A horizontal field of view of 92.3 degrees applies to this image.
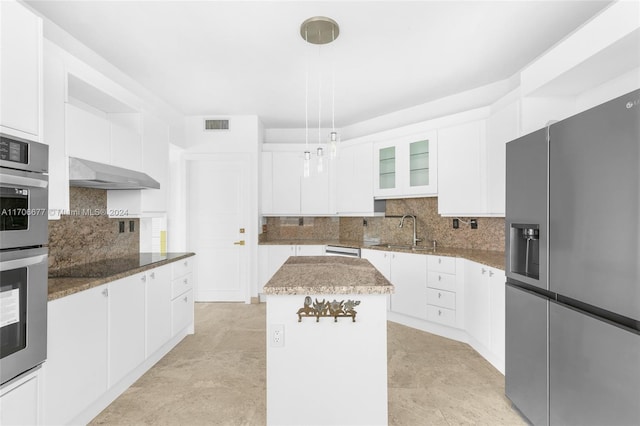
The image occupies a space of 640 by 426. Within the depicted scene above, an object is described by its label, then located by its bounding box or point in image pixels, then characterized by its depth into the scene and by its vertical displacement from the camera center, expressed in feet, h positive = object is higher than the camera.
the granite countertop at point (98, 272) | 5.90 -1.40
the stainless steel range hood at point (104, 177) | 6.92 +0.93
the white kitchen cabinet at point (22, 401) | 4.31 -2.77
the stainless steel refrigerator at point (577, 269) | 4.10 -0.87
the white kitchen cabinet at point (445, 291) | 10.34 -2.64
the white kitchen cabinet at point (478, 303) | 8.91 -2.68
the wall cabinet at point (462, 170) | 10.38 +1.59
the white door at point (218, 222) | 14.90 -0.39
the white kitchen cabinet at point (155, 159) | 9.84 +1.85
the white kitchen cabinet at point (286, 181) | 15.62 +1.69
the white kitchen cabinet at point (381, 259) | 12.40 -1.87
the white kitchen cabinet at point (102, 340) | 5.49 -2.80
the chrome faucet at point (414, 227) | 13.12 -0.53
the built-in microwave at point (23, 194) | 4.27 +0.29
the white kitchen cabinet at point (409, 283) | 11.30 -2.62
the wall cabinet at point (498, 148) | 8.82 +2.12
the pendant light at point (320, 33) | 7.21 +4.59
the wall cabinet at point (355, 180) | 14.05 +1.62
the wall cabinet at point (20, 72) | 4.42 +2.15
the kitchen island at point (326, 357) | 5.62 -2.63
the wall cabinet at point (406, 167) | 11.91 +1.97
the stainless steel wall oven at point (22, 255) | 4.31 -0.62
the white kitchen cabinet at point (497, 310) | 8.16 -2.60
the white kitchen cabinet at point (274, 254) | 14.92 -1.92
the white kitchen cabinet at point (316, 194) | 15.53 +1.03
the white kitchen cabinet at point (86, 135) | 6.97 +1.89
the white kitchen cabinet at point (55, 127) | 6.28 +1.82
